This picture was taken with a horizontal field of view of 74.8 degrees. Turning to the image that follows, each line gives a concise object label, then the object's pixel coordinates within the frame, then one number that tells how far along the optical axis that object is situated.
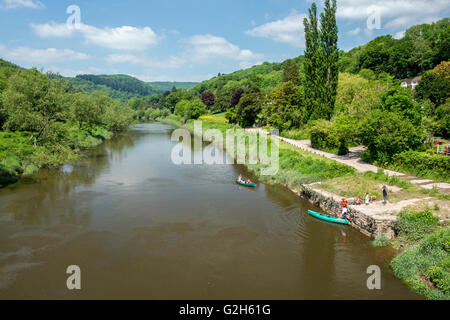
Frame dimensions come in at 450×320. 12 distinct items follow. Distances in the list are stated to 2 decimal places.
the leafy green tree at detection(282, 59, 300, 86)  90.91
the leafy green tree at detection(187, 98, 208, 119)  106.03
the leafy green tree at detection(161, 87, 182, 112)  160.62
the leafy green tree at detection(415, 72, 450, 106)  49.22
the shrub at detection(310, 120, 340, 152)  36.13
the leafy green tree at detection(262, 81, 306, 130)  53.41
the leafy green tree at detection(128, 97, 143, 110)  195.50
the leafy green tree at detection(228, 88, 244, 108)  94.94
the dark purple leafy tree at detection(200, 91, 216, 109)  135.50
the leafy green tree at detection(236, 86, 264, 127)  70.63
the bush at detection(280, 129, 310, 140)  49.41
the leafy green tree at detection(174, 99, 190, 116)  120.80
